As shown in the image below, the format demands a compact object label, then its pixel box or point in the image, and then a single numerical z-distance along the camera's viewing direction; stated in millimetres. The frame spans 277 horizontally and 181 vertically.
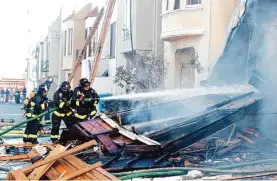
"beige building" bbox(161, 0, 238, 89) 14180
